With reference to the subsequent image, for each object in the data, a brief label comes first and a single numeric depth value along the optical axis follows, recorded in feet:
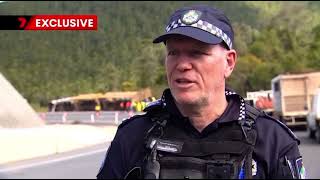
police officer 7.43
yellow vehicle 135.21
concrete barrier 16.60
